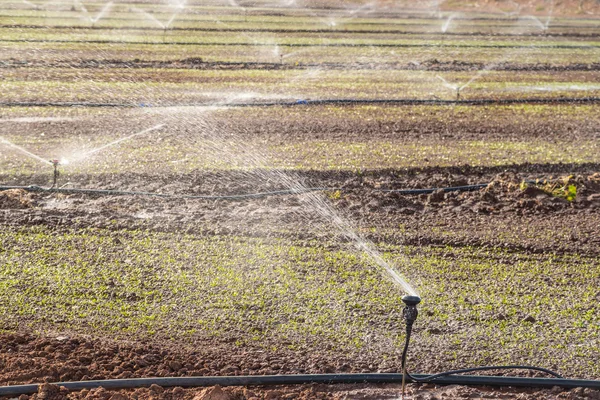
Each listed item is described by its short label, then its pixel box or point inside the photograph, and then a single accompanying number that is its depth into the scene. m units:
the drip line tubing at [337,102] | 28.44
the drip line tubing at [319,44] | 43.53
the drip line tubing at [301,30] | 49.59
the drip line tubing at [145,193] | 19.37
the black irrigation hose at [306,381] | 11.33
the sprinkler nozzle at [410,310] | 9.87
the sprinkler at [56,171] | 19.78
